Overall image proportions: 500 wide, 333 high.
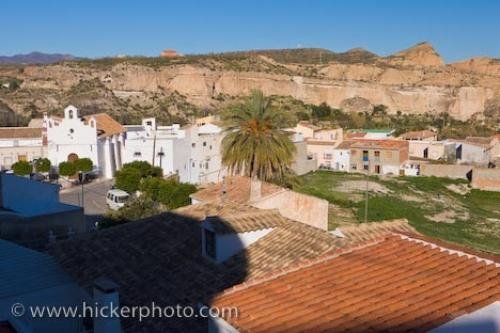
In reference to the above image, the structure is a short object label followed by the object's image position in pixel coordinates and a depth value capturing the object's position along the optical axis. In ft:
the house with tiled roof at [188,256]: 28.86
